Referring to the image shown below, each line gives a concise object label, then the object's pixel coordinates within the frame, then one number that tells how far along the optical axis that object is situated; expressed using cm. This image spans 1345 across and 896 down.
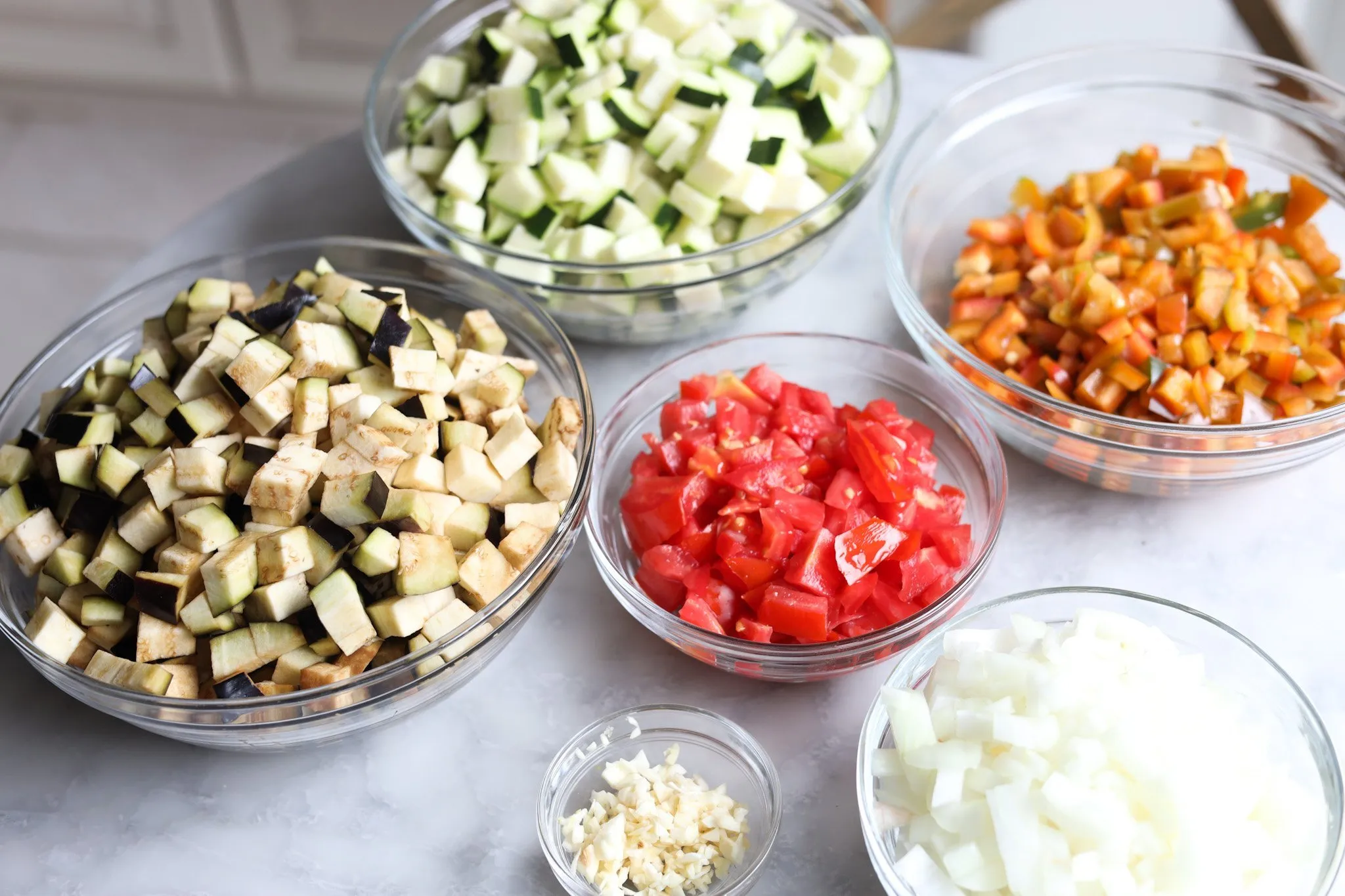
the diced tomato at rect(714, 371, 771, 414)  87
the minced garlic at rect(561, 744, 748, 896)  75
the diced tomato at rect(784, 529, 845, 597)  79
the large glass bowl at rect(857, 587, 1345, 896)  73
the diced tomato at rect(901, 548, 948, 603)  80
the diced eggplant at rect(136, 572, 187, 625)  77
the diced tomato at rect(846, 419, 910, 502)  81
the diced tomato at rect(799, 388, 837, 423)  86
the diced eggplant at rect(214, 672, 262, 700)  76
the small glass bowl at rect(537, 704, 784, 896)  78
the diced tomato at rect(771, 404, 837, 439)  85
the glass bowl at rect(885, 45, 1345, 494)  96
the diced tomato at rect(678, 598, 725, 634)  80
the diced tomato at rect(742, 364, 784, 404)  87
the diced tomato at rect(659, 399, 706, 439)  86
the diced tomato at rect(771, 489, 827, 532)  81
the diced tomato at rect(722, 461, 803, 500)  82
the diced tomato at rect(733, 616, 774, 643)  79
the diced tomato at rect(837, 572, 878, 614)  79
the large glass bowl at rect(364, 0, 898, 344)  89
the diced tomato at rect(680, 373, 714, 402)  87
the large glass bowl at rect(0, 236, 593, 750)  76
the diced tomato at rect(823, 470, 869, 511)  81
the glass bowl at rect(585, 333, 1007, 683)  79
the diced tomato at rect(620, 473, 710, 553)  82
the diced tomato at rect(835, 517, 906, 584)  79
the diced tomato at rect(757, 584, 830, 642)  78
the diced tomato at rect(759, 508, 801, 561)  80
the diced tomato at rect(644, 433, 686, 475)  84
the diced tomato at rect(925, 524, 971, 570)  81
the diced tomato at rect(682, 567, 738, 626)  81
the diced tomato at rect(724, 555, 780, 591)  80
